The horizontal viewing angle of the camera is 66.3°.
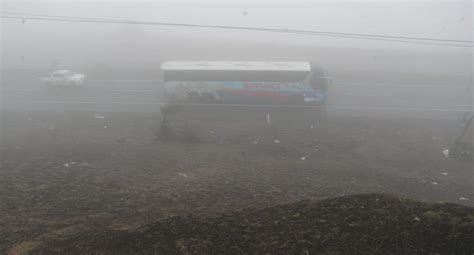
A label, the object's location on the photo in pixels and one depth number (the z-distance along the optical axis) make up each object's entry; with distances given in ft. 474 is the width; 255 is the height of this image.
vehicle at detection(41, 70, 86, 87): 90.47
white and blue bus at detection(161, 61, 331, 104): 74.38
